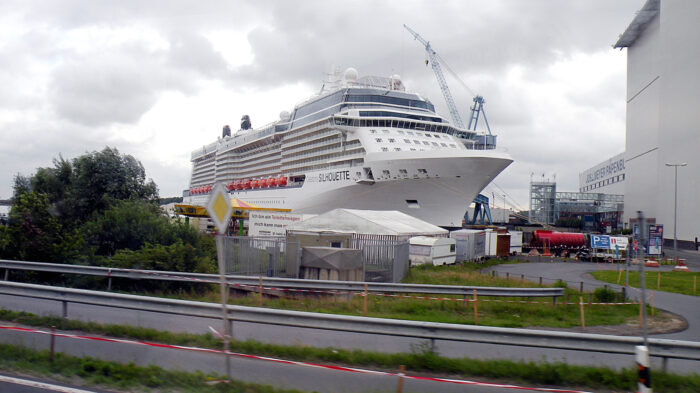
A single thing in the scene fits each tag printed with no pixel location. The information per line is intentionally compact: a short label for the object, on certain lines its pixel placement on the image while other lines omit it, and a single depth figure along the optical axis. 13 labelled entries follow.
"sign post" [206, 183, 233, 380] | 5.75
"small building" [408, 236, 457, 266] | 23.23
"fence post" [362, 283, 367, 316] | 11.11
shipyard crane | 69.31
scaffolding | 91.00
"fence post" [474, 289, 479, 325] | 10.73
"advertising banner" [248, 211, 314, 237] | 25.47
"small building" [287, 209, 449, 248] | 20.59
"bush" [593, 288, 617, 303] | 14.47
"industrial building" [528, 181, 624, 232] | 86.75
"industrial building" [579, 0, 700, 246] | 46.84
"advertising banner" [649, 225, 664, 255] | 27.89
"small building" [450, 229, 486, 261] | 27.77
